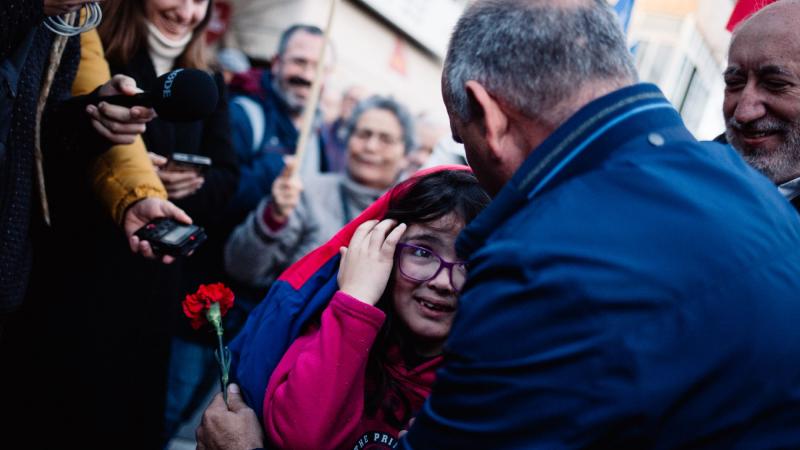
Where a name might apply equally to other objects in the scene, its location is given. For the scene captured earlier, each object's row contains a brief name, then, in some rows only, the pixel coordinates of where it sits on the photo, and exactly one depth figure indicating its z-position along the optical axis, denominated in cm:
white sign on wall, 1174
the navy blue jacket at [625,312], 119
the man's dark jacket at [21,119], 178
